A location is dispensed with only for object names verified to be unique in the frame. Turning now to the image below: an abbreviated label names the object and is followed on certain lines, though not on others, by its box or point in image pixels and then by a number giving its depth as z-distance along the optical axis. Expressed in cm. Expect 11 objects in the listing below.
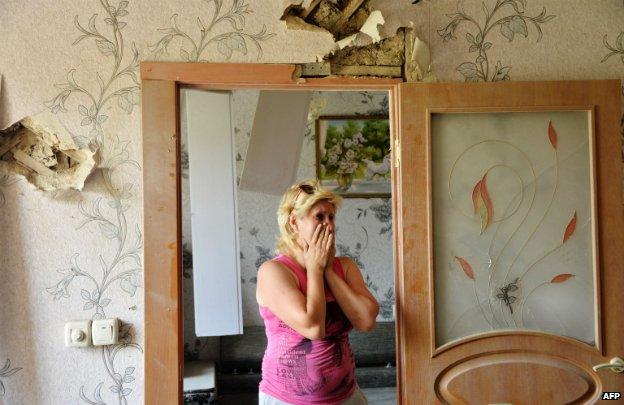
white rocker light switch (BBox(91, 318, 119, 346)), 163
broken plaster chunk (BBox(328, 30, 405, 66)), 175
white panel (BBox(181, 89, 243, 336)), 259
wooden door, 169
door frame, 162
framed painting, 328
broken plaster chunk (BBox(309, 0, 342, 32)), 172
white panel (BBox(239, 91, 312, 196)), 295
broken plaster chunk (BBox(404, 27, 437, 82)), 175
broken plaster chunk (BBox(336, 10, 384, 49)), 173
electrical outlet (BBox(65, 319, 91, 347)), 163
